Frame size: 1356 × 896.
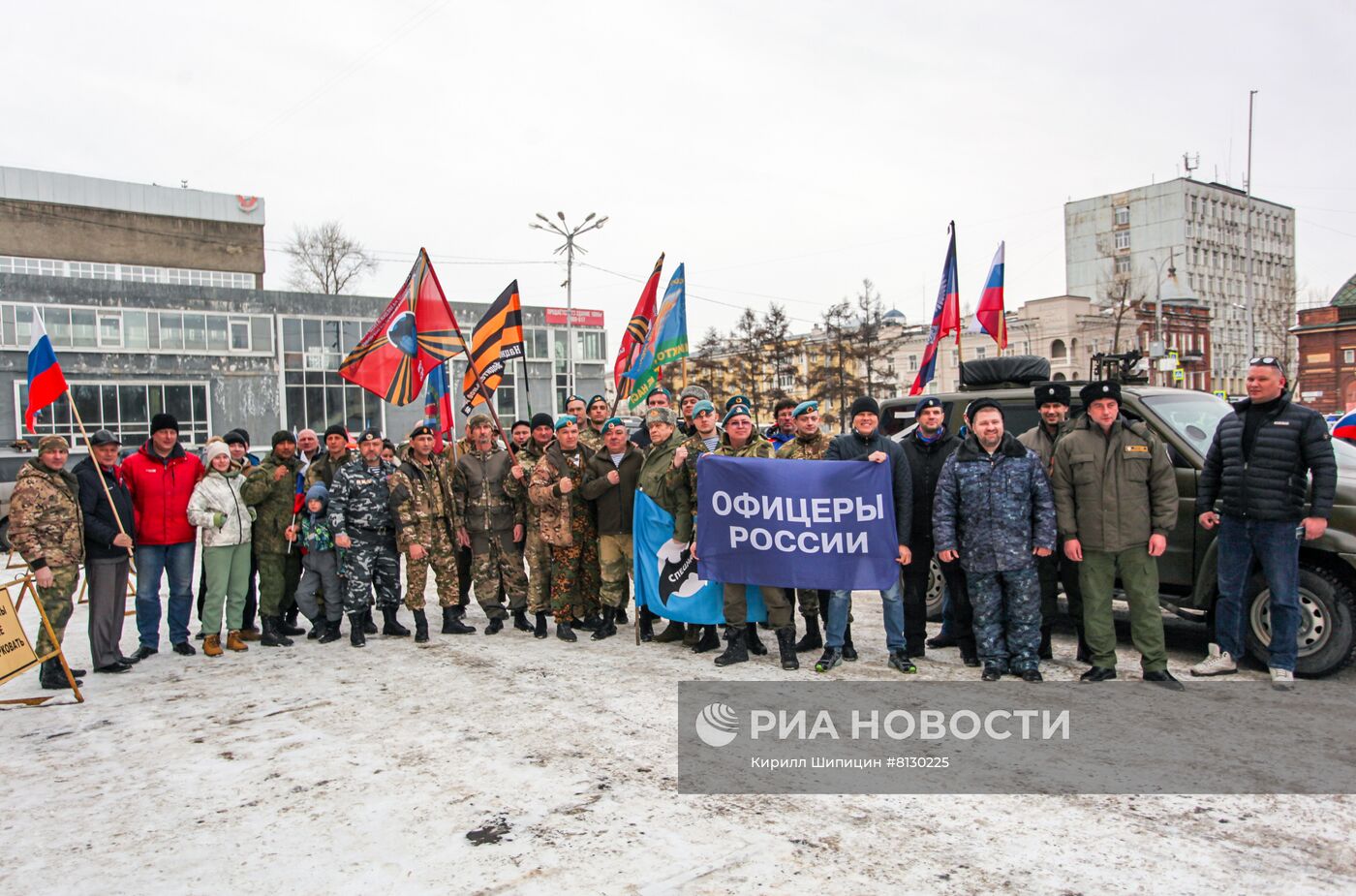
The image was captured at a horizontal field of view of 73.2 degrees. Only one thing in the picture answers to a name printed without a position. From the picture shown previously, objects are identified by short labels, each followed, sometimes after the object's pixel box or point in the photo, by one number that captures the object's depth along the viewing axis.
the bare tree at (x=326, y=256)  65.75
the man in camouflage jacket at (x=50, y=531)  6.81
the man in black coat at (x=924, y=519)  6.93
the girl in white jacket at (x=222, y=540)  7.79
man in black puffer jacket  5.89
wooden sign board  6.39
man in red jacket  7.61
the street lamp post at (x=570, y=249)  36.31
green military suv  6.04
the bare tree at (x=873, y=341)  47.00
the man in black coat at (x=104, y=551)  7.18
